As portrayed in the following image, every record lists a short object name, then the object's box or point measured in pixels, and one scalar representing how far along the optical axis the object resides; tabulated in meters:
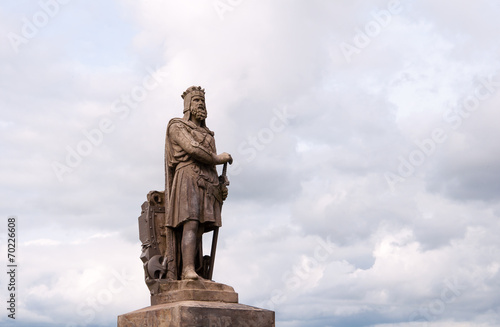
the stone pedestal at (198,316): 11.87
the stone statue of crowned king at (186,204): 13.12
